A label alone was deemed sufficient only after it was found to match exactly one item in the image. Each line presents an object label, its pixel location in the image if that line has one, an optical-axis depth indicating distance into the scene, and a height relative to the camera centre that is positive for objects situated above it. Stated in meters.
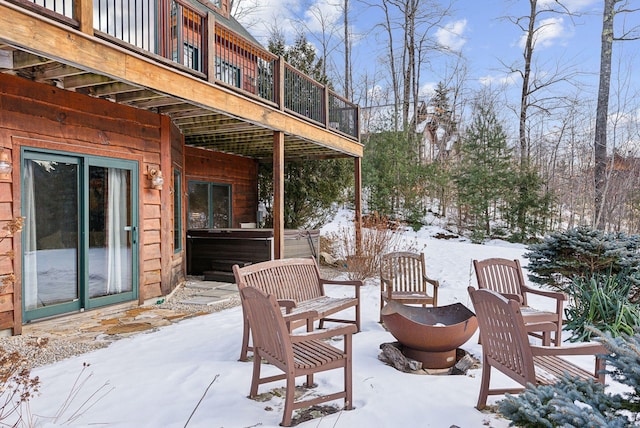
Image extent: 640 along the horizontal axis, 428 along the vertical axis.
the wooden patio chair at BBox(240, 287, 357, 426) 2.45 -0.96
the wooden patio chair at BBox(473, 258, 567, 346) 4.00 -0.74
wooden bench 3.54 -0.77
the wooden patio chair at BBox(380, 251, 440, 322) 4.60 -0.94
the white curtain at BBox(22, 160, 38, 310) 4.28 -0.32
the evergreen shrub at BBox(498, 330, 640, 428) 1.52 -0.80
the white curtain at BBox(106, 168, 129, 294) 5.18 -0.25
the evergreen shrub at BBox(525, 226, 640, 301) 4.59 -0.54
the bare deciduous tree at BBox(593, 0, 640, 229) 10.06 +2.95
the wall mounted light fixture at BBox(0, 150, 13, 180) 3.95 +0.48
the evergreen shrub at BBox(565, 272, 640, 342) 4.12 -1.03
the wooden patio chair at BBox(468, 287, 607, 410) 2.30 -0.84
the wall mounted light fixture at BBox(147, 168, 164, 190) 5.59 +0.50
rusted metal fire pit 3.23 -1.03
